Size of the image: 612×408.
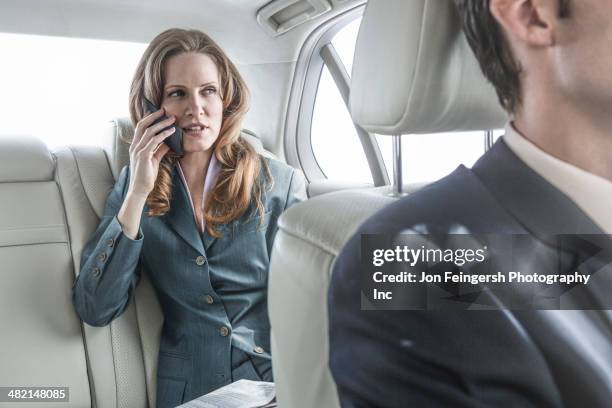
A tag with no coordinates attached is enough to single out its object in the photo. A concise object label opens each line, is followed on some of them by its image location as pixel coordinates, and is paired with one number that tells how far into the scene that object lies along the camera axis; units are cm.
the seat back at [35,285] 146
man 54
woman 146
